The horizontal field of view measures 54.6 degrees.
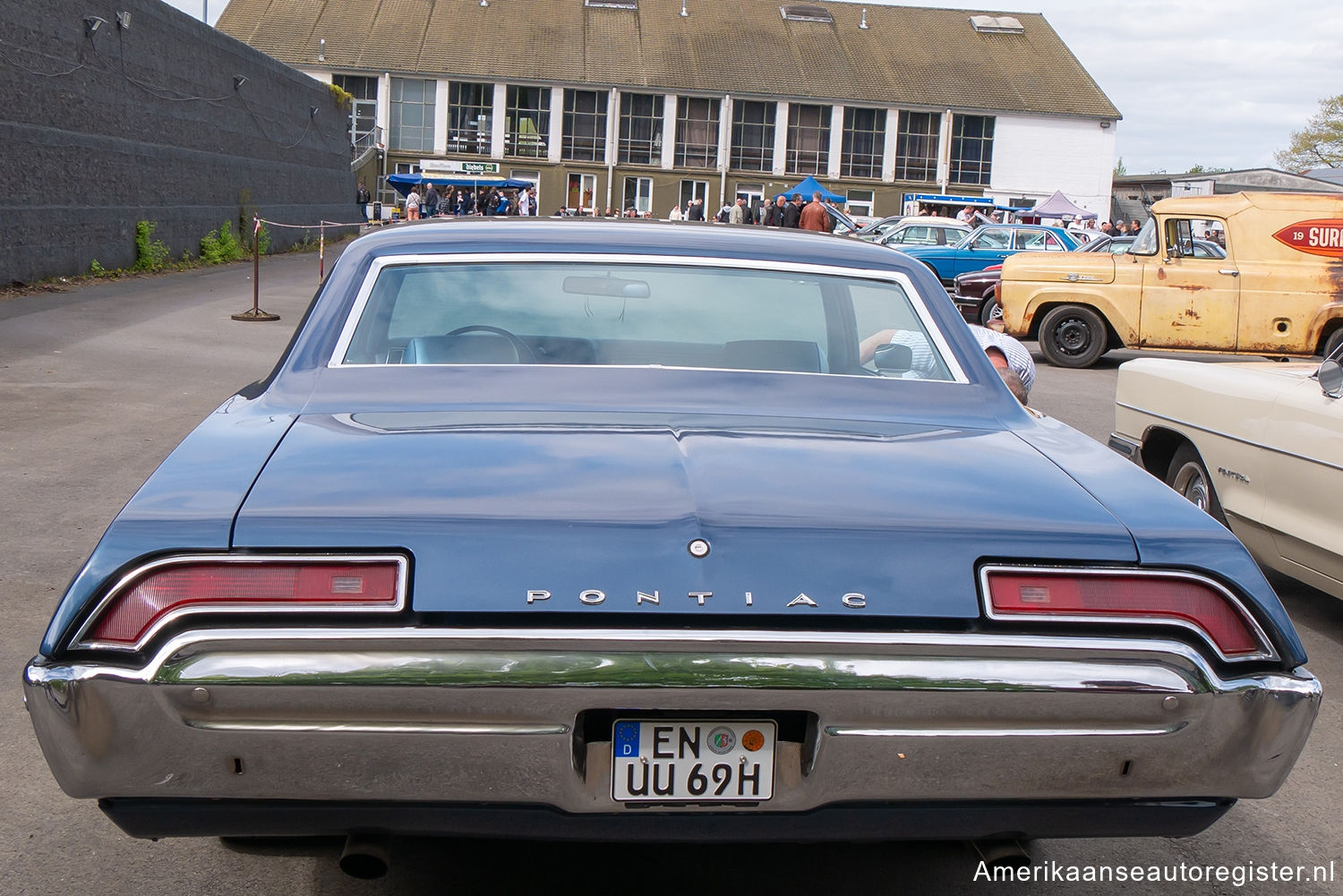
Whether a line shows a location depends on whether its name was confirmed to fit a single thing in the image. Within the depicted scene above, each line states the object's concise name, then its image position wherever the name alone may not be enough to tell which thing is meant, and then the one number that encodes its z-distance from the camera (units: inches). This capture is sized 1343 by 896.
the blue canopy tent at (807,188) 1605.6
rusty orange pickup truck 565.9
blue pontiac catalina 85.4
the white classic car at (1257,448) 194.4
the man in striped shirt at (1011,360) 243.8
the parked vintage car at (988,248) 886.4
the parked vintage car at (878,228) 1051.2
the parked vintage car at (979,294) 721.6
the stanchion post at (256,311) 615.2
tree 2765.7
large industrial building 2438.5
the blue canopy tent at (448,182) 2160.4
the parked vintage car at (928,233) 955.3
